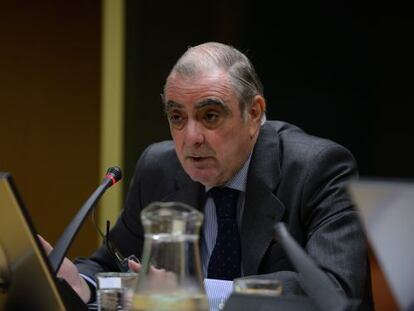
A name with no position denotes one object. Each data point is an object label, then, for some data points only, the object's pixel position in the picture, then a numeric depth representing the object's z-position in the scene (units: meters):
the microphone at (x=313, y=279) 4.68
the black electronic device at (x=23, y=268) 4.76
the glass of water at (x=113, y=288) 4.89
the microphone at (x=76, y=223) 4.92
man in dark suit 5.19
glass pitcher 4.60
